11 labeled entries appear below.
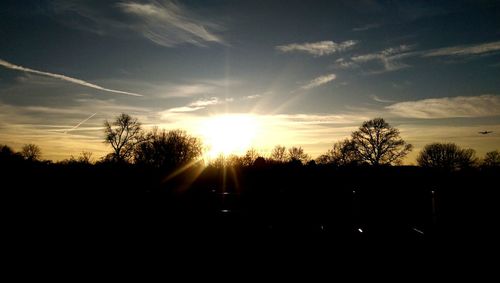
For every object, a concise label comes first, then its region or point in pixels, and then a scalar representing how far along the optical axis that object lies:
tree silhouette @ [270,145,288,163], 79.96
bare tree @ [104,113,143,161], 47.75
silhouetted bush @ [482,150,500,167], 61.86
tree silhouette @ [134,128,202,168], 49.75
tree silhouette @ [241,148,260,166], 74.62
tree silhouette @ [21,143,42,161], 75.10
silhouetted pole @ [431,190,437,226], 8.34
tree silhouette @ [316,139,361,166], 49.34
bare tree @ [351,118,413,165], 45.56
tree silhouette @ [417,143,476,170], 58.19
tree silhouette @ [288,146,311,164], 77.94
